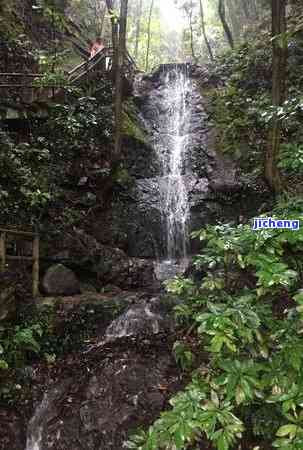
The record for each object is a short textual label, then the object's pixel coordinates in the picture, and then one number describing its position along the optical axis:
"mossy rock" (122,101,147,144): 11.92
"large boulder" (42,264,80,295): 7.04
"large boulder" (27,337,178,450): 4.33
